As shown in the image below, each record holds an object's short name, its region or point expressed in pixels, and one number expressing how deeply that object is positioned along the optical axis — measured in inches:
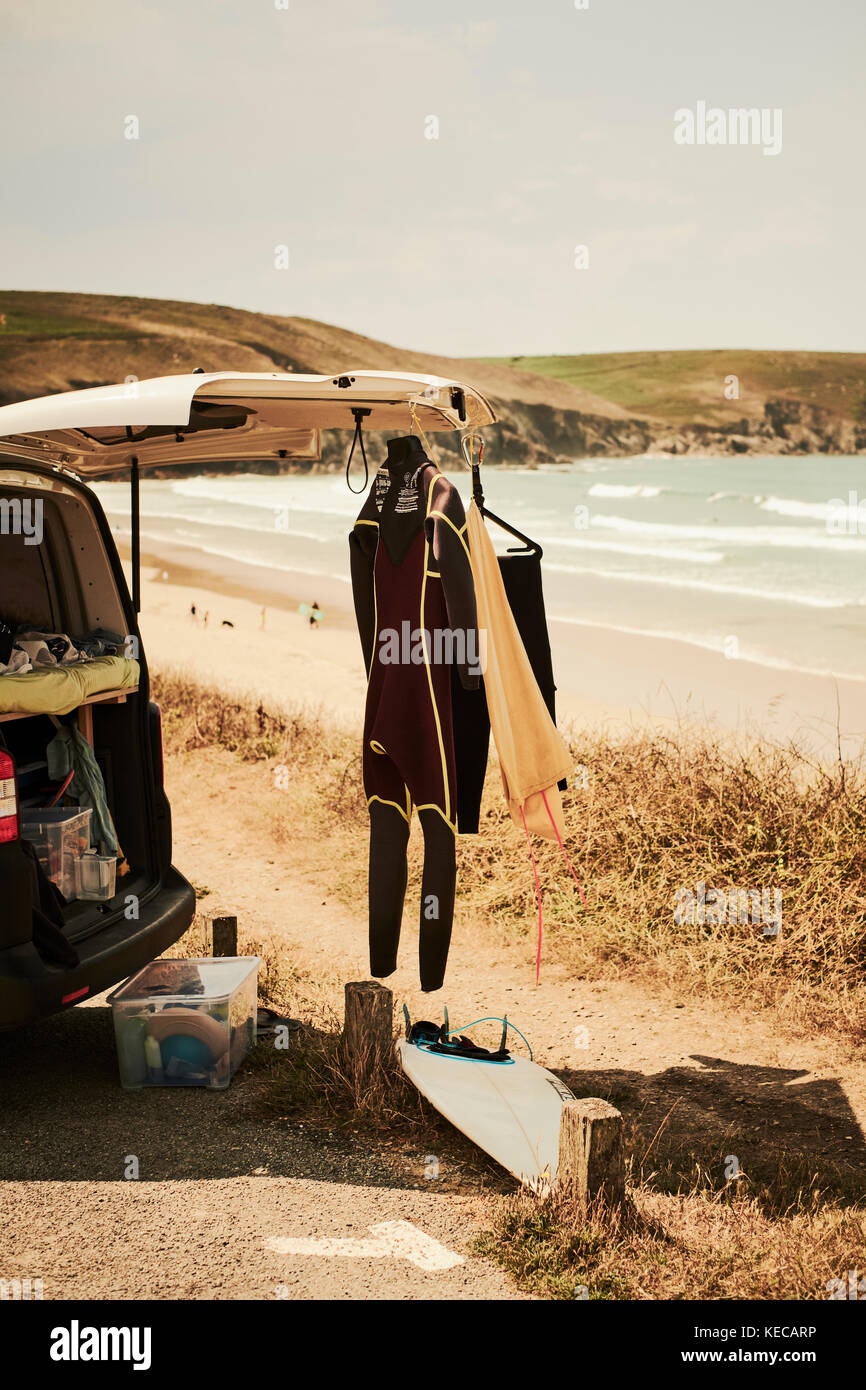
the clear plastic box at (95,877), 185.2
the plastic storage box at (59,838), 179.2
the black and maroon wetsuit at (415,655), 173.9
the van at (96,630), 157.9
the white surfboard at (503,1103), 147.8
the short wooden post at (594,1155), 133.9
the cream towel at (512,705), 173.8
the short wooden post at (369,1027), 171.6
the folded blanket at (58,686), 165.2
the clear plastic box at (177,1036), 176.6
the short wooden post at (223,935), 214.4
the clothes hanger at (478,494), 171.5
